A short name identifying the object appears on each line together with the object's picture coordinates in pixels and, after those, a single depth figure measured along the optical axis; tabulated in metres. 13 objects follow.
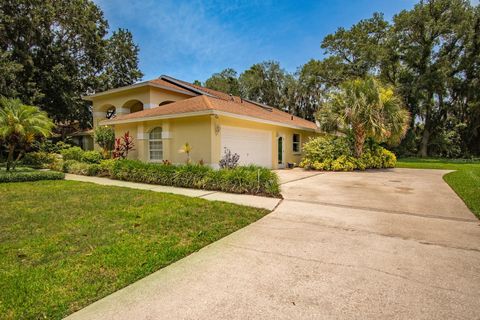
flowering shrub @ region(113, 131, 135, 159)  14.81
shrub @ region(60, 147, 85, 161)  16.25
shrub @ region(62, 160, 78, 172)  14.95
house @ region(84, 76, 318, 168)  12.49
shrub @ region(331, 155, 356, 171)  15.23
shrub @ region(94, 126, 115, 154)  16.86
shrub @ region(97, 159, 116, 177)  12.65
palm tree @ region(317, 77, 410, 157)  14.77
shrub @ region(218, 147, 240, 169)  12.36
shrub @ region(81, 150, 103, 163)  15.22
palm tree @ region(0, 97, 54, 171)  11.42
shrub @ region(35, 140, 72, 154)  18.76
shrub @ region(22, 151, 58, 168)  17.12
